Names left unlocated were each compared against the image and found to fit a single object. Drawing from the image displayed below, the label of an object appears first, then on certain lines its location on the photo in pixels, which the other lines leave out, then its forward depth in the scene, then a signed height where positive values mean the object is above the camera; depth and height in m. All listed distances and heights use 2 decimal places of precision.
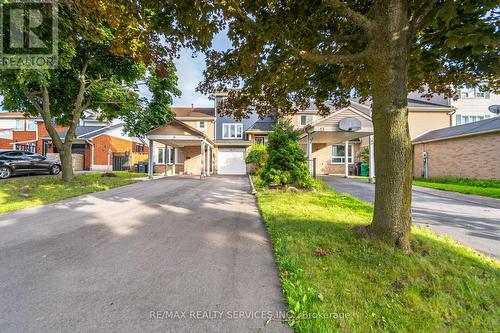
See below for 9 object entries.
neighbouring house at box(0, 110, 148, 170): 23.64 +2.94
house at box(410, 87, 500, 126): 22.36 +6.52
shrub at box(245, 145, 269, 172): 14.71 +0.84
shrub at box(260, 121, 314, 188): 9.30 +0.21
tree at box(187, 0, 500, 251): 3.21 +2.12
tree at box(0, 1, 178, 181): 7.44 +4.06
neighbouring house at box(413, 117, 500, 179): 12.46 +1.07
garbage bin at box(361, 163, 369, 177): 19.11 -0.19
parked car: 12.31 +0.14
